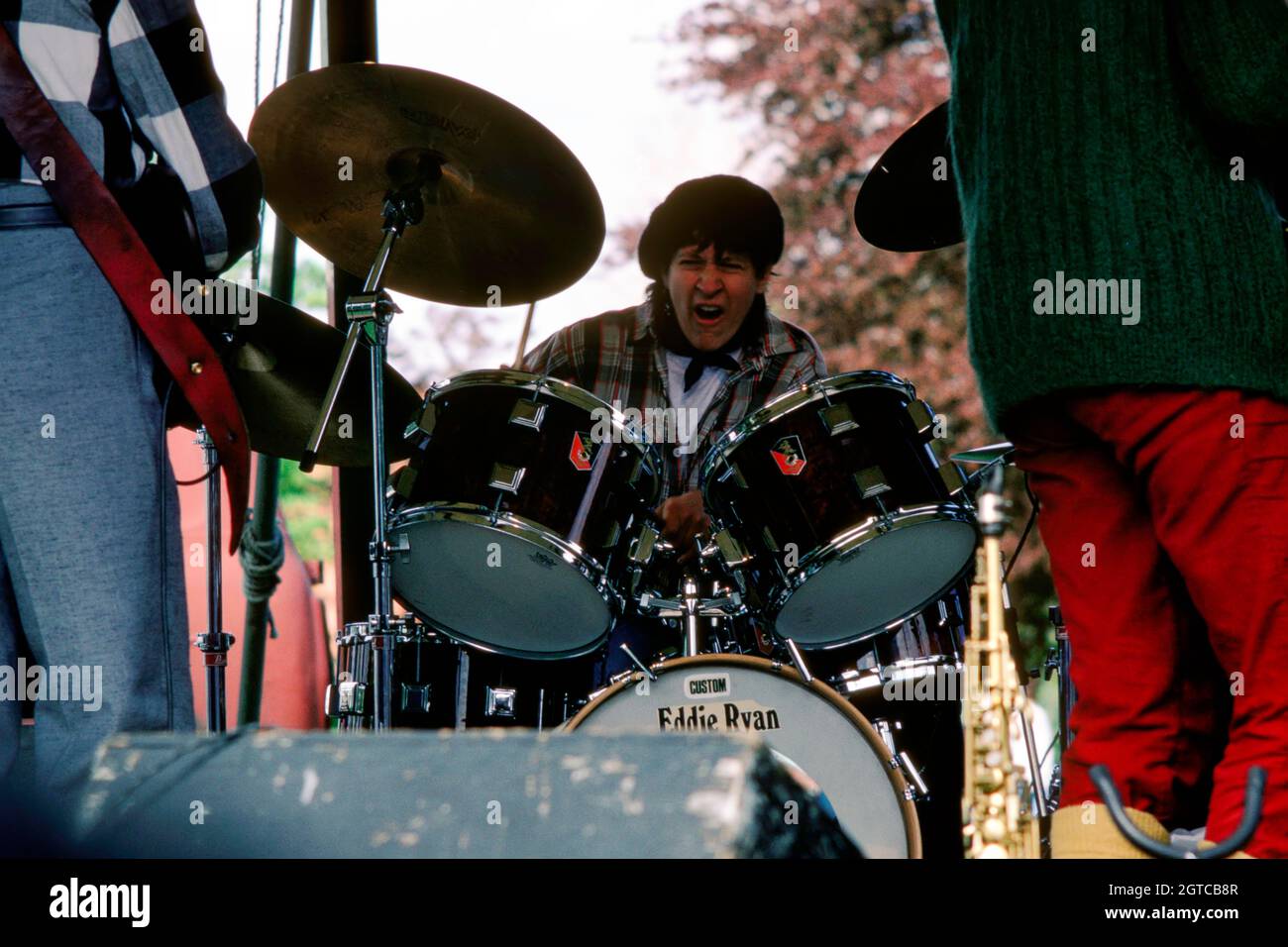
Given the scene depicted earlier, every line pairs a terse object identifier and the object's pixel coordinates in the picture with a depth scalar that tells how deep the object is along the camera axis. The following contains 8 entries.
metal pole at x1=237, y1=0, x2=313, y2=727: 4.00
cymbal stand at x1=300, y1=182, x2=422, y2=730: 3.17
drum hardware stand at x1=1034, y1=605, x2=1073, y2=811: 3.34
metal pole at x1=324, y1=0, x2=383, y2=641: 4.05
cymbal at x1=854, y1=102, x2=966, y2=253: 2.67
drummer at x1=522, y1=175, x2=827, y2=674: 4.32
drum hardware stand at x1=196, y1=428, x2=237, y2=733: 3.19
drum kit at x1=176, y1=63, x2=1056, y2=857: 3.28
